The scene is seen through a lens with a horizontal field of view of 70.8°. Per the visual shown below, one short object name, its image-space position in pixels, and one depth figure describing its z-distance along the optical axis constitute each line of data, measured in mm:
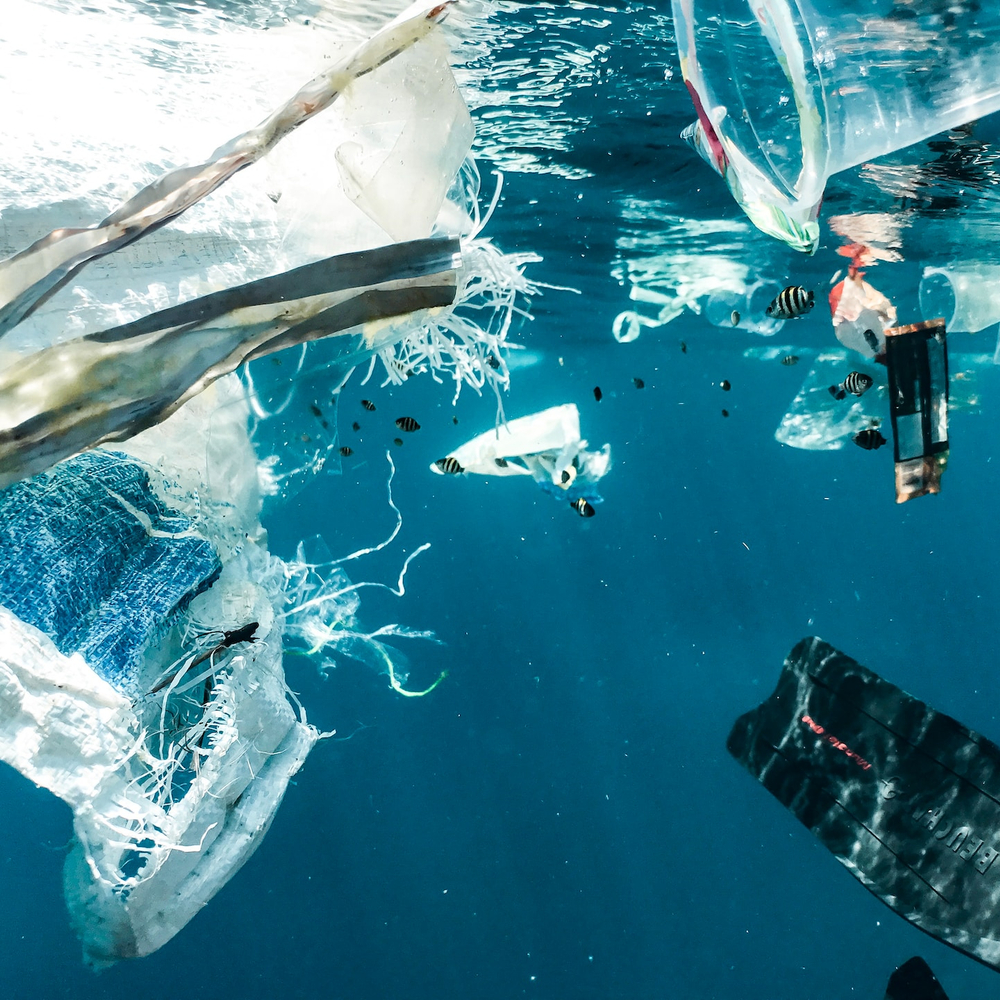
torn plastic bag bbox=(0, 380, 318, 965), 2207
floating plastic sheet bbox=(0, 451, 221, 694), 2273
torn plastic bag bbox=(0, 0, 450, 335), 1751
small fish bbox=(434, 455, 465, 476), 6211
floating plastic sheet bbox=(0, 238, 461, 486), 1777
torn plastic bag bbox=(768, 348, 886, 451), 9867
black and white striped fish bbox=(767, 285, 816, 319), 5020
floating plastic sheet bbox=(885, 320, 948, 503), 5645
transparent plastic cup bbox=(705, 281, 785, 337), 13648
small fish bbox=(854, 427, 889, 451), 5969
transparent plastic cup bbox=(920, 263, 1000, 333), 10370
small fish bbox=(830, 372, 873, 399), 6023
